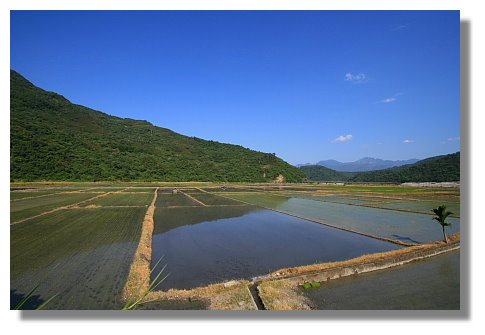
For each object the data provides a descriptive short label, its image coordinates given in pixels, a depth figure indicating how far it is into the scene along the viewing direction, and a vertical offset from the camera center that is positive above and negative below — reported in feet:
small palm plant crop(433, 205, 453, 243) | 37.29 -6.10
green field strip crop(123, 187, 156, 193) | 127.71 -8.90
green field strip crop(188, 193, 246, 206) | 92.26 -10.88
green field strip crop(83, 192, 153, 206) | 78.69 -9.35
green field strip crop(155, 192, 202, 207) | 85.77 -10.34
